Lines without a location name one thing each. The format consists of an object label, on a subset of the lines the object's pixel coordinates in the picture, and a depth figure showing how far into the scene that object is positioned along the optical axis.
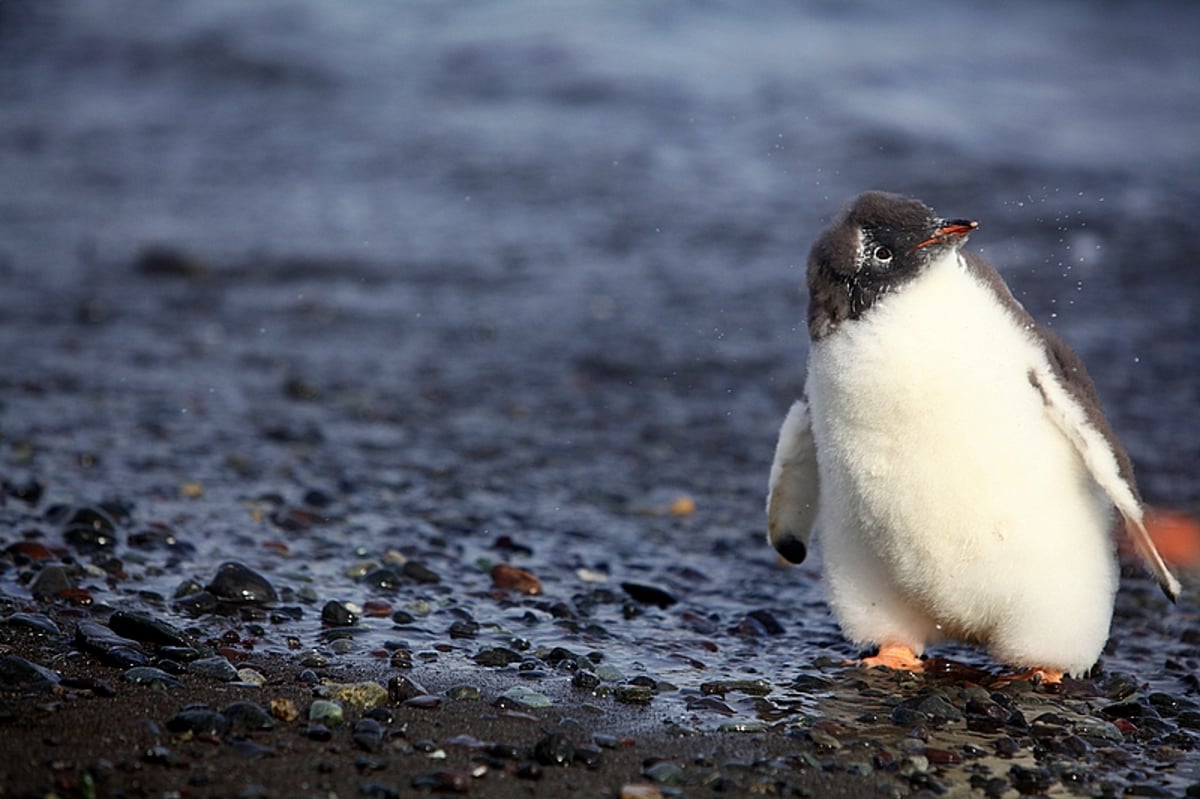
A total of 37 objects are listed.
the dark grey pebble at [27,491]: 11.12
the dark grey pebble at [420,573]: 10.12
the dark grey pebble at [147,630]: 8.20
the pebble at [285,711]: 7.30
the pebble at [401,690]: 7.75
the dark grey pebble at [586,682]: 8.20
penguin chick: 8.09
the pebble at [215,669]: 7.80
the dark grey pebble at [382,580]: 9.91
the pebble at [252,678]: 7.77
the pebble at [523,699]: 7.83
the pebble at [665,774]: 6.94
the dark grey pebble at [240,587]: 9.30
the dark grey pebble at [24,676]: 7.29
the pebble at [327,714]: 7.32
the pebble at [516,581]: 10.10
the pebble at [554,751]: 7.05
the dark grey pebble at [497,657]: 8.54
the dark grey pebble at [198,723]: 6.97
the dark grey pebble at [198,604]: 9.05
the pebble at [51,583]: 9.02
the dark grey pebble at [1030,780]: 7.21
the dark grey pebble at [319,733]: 7.10
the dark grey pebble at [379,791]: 6.52
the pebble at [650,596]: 10.09
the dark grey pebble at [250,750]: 6.78
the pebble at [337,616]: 9.07
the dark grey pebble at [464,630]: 9.05
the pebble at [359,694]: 7.61
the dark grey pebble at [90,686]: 7.36
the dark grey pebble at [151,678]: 7.56
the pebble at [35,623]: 8.23
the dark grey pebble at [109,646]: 7.80
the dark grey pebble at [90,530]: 10.16
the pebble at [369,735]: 7.04
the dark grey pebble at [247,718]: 7.12
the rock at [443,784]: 6.65
